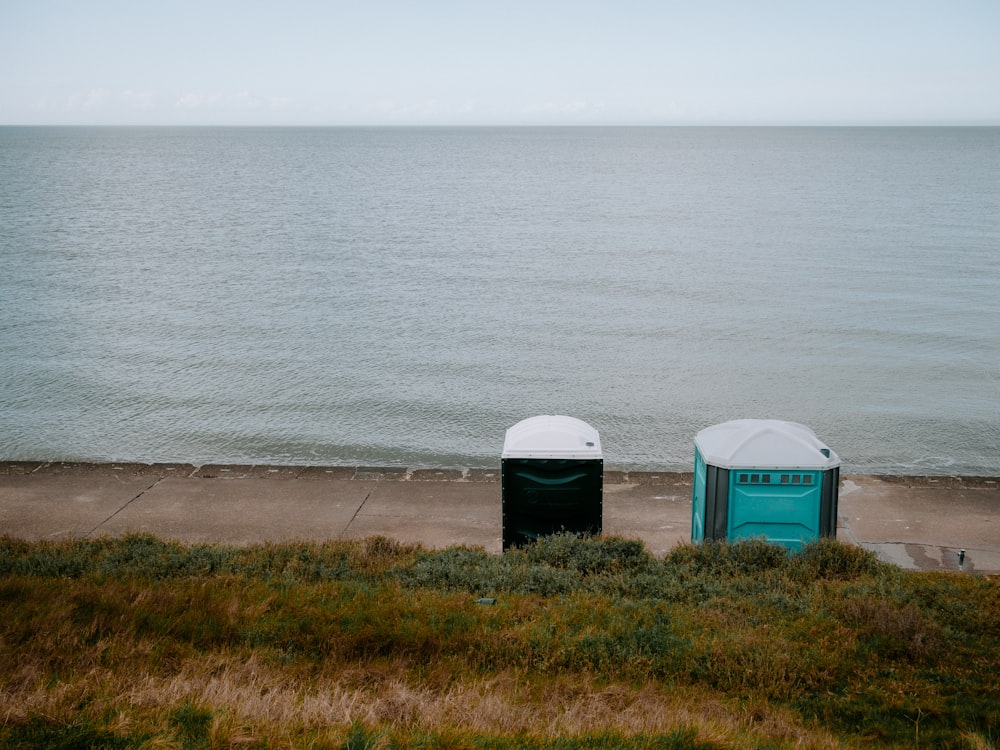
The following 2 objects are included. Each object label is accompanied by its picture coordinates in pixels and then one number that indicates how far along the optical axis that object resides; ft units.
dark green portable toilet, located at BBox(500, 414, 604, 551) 23.95
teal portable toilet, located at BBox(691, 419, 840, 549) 23.13
